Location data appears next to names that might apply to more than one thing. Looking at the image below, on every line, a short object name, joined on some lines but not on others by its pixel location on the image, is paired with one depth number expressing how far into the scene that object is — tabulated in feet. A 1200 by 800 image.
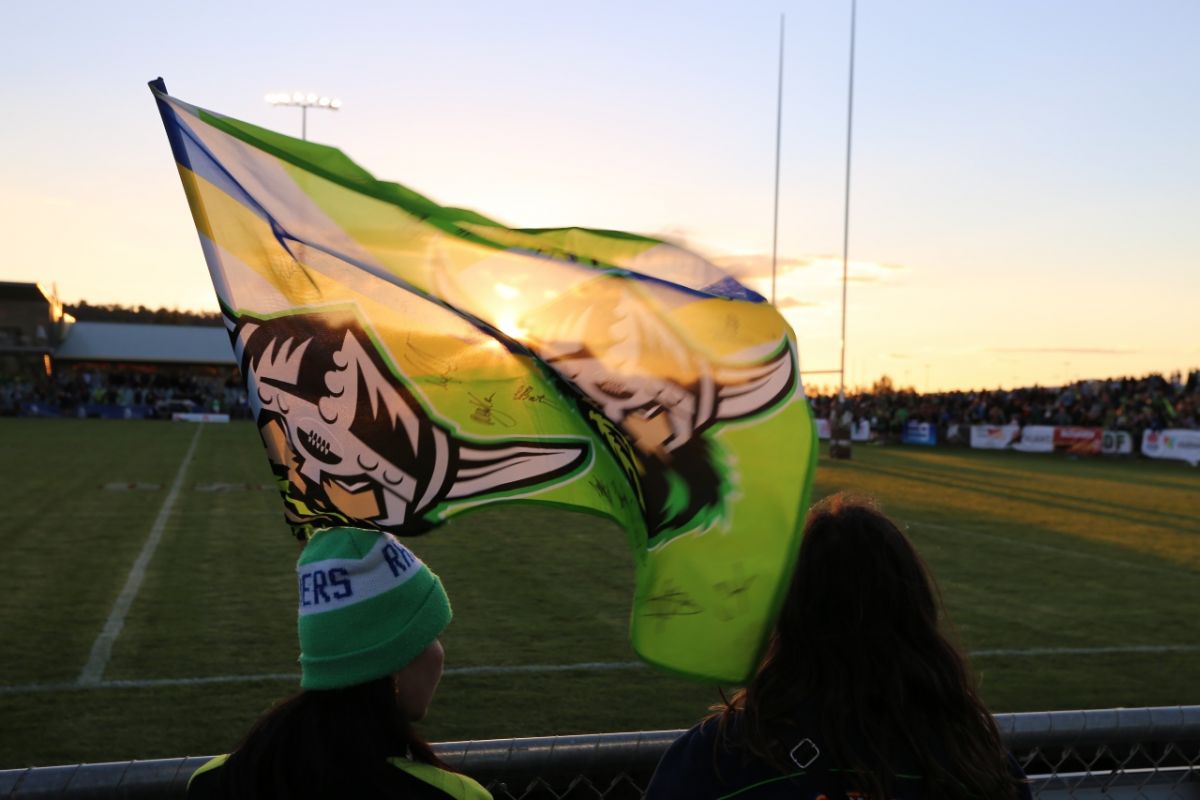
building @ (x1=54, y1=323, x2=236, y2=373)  236.63
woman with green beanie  5.53
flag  7.67
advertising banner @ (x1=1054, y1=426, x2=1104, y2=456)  113.09
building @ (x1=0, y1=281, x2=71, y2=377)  231.09
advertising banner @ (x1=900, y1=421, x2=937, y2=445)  132.05
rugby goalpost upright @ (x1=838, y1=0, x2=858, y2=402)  135.54
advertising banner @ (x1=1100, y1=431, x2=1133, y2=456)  110.63
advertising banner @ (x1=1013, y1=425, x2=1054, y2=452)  117.80
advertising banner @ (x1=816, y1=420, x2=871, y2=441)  138.00
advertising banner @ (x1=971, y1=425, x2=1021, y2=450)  123.54
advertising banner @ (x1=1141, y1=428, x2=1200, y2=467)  101.65
